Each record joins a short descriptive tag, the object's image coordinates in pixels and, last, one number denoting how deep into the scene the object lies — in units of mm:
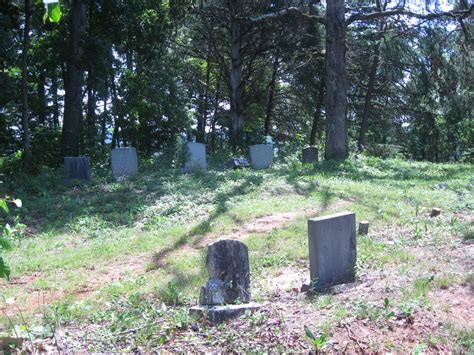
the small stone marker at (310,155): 17312
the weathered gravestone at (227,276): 4637
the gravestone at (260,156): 16469
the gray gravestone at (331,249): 5434
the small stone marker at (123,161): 14883
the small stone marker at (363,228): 7551
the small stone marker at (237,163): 16230
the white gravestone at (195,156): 15148
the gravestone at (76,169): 14219
